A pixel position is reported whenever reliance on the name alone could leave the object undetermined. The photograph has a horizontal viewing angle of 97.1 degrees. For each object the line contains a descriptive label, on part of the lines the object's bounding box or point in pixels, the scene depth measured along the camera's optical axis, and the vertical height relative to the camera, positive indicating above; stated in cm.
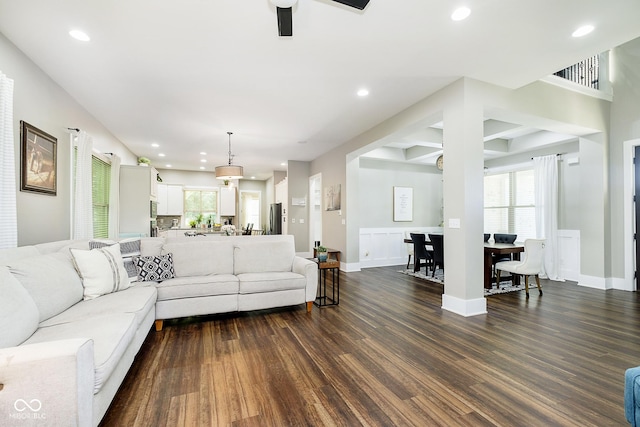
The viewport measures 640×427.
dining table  461 -59
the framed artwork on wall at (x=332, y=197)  680 +46
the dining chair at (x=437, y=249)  527 -63
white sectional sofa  119 -70
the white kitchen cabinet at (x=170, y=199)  946 +56
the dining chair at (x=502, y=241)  545 -51
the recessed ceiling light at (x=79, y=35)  258 +168
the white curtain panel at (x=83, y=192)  369 +32
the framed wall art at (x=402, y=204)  749 +32
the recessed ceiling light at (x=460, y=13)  233 +170
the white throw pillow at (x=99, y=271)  251 -51
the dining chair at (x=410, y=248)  668 -77
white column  347 +13
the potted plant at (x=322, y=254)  397 -54
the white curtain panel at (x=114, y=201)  509 +27
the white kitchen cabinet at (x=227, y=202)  1043 +52
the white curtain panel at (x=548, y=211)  553 +9
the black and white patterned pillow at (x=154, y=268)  316 -59
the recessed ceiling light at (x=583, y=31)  263 +176
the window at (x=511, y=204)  633 +29
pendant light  541 +84
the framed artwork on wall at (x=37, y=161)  284 +60
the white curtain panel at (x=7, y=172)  234 +38
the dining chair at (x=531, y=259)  429 -66
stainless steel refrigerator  941 -7
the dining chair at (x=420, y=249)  574 -69
